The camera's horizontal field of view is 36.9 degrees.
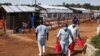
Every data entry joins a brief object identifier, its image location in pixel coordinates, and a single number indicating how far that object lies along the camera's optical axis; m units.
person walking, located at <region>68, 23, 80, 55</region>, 6.66
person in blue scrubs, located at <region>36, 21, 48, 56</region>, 6.45
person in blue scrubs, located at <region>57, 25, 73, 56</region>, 6.12
